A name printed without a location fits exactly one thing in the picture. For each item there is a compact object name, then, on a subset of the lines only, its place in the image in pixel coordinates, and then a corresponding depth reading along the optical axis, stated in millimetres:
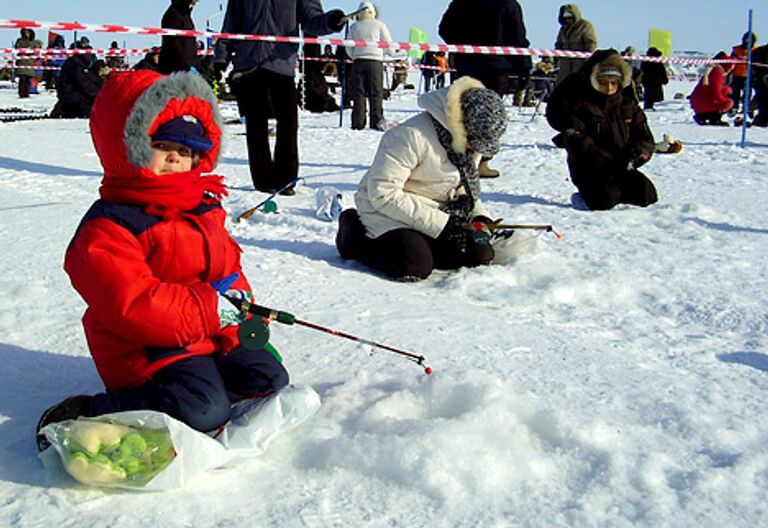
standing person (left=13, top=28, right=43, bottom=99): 16328
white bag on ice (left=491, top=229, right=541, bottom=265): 3953
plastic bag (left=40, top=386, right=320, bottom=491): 1662
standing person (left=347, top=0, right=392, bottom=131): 10102
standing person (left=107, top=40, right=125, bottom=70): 19925
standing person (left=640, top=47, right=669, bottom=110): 15750
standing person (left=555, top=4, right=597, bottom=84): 9000
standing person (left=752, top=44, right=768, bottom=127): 11711
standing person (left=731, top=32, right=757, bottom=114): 12914
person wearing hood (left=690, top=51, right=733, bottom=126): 12047
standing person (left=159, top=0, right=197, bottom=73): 7176
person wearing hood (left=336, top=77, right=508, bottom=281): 3506
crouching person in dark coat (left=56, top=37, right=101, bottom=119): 12109
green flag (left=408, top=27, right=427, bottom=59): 23156
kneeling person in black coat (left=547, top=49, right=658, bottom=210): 5246
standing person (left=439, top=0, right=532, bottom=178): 6227
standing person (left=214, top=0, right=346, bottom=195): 5211
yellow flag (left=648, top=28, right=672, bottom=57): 17797
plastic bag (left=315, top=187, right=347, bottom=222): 4773
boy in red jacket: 1829
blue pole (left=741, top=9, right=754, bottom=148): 8102
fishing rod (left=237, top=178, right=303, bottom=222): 4620
